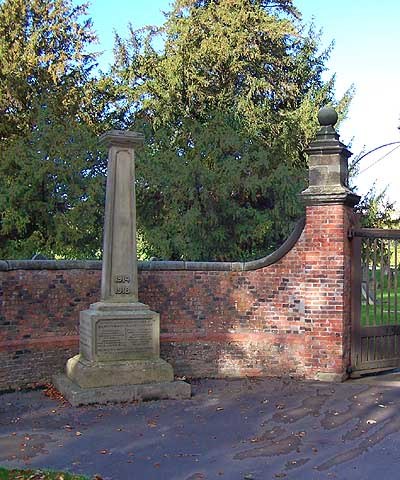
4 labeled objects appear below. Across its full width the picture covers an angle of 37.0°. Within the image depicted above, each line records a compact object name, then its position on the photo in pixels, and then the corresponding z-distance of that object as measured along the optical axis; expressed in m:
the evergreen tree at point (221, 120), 15.75
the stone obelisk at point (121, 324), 7.65
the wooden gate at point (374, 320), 8.95
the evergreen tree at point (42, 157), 15.15
